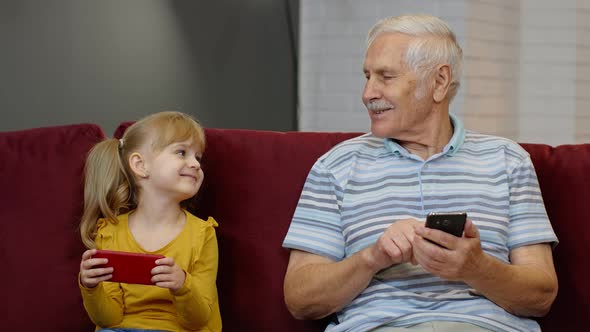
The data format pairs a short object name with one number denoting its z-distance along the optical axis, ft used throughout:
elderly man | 6.20
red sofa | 6.98
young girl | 6.63
